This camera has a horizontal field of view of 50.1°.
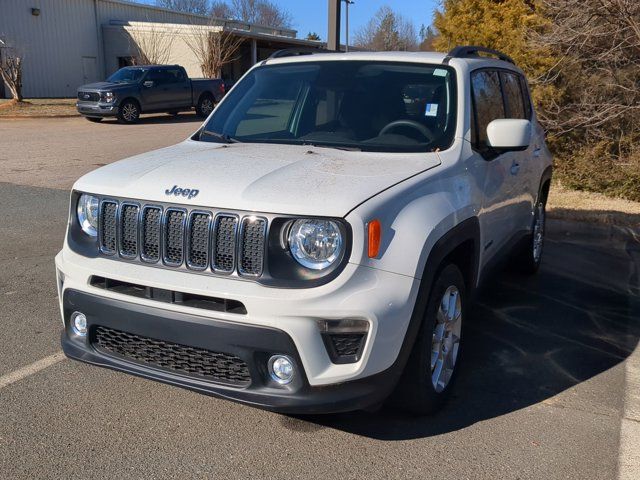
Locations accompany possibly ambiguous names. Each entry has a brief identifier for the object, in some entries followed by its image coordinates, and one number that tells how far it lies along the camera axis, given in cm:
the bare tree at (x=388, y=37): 5293
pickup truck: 2264
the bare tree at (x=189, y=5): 7762
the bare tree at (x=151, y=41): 3563
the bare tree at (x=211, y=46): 3372
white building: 3312
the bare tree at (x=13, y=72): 2686
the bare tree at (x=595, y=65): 948
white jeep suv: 296
